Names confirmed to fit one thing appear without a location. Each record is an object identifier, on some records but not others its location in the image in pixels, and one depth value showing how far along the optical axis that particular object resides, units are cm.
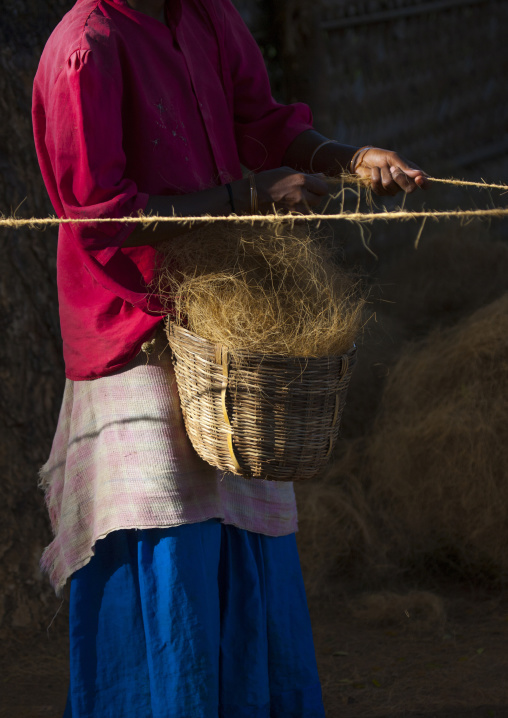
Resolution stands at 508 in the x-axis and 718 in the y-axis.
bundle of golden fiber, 321
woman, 323
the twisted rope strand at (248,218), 295
